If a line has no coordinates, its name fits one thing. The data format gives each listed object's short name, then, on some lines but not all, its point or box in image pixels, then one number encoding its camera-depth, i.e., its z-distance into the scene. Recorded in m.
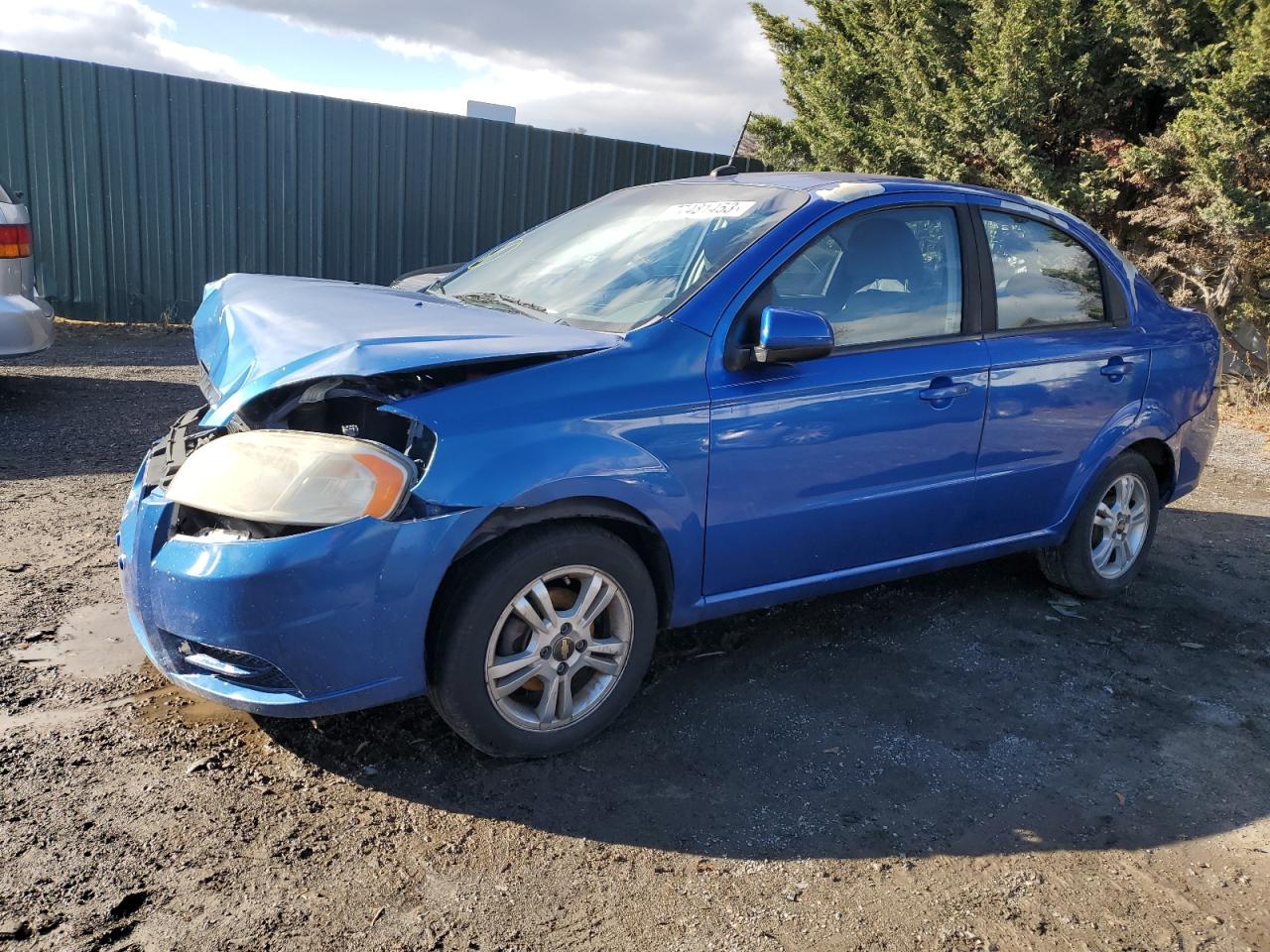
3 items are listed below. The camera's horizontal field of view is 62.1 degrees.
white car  6.70
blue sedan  2.83
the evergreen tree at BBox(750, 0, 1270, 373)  8.16
